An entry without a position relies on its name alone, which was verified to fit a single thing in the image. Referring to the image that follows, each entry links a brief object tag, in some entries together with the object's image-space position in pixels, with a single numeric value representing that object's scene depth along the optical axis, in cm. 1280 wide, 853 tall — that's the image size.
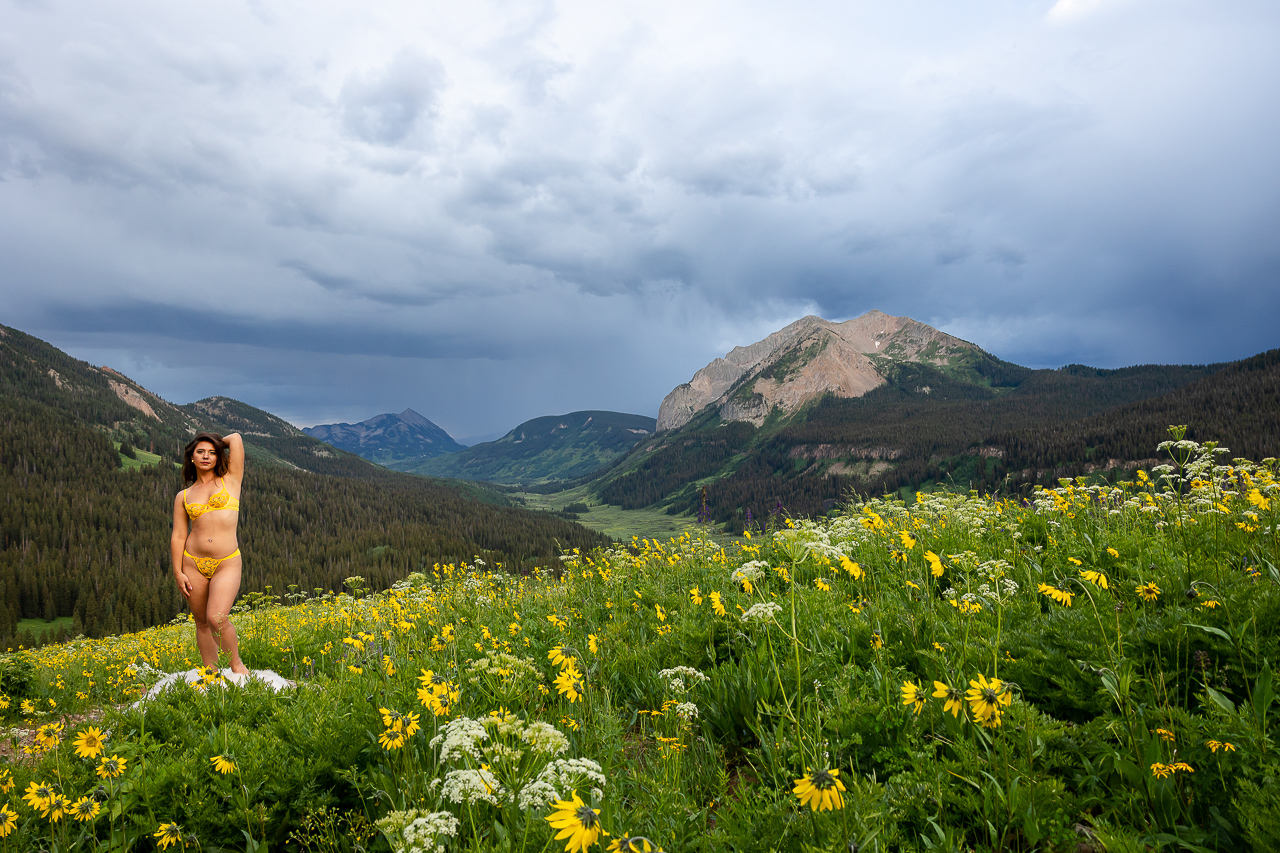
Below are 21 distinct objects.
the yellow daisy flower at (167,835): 327
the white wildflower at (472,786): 271
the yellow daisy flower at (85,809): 333
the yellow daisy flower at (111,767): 351
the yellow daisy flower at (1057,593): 372
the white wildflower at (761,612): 386
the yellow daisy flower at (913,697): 323
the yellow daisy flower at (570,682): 394
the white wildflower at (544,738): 301
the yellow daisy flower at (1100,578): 407
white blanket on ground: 580
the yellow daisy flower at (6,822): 325
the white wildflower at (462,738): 302
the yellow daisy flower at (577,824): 198
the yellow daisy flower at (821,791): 226
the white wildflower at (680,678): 448
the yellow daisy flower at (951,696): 275
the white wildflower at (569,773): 276
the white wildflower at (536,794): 265
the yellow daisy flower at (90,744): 375
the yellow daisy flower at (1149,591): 410
